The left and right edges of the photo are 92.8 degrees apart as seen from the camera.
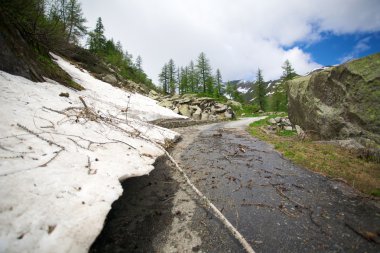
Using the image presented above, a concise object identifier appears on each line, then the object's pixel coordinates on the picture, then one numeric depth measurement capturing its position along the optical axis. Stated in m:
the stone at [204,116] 28.03
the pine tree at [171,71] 66.85
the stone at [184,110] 28.10
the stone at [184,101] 30.30
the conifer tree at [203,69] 56.38
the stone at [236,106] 48.28
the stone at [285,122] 15.93
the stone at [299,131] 10.45
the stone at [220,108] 30.25
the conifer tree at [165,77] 68.04
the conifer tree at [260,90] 58.34
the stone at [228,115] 29.93
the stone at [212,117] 28.24
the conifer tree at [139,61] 74.88
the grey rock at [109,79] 23.29
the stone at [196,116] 27.77
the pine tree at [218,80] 64.88
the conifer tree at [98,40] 47.24
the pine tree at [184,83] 58.34
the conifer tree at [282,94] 51.91
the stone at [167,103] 30.44
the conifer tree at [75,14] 30.05
